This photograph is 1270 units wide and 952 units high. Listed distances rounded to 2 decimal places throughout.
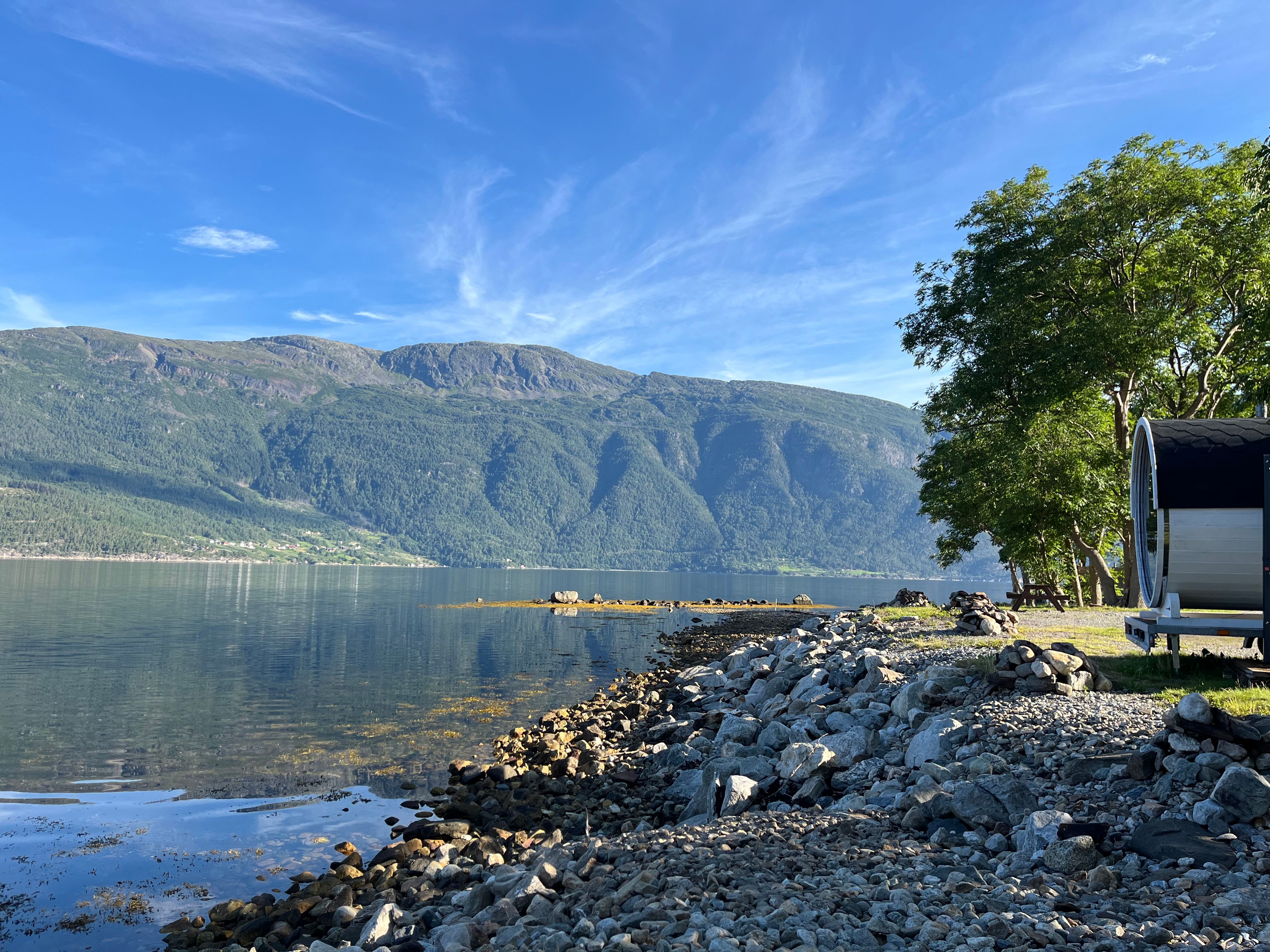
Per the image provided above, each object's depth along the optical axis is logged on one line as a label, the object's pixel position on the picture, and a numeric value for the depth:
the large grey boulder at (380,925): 9.17
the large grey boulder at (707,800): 12.94
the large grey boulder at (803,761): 12.84
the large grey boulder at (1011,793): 9.33
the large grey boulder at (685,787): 15.30
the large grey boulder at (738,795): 12.12
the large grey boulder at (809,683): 19.69
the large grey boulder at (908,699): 14.74
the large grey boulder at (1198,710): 9.36
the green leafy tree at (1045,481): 29.97
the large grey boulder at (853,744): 13.69
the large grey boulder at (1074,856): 7.75
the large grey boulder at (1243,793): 8.00
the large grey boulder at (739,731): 17.64
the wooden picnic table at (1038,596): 30.47
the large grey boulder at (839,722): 15.82
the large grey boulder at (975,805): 9.29
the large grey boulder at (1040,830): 8.15
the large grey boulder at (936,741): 11.98
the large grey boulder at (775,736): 16.28
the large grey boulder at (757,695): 22.30
